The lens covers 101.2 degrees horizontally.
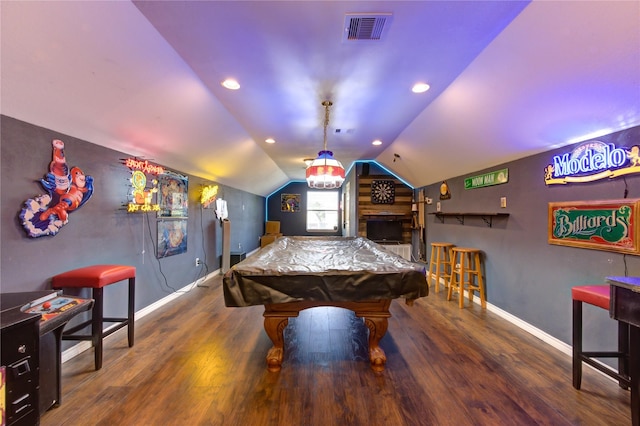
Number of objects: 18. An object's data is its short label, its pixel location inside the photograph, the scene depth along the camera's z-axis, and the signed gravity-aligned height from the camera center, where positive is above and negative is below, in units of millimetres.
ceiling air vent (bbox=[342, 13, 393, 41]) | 1746 +1312
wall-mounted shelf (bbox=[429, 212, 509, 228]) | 3362 -36
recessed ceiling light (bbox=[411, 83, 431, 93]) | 2666 +1299
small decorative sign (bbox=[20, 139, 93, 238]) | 1953 +118
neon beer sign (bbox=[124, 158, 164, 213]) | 2964 +339
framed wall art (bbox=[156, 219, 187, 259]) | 3613 -344
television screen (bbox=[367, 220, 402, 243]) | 6426 -415
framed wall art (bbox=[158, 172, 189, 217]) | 3611 +272
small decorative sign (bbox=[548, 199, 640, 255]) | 1967 -101
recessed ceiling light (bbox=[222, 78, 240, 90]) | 2591 +1309
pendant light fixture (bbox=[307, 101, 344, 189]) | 3049 +512
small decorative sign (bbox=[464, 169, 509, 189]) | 3328 +465
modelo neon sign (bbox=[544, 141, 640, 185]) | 1975 +414
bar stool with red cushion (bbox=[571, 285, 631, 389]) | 1839 -931
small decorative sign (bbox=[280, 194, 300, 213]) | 10141 +418
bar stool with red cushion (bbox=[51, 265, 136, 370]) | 2090 -579
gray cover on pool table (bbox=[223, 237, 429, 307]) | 1951 -528
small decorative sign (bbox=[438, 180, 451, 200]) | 4719 +397
